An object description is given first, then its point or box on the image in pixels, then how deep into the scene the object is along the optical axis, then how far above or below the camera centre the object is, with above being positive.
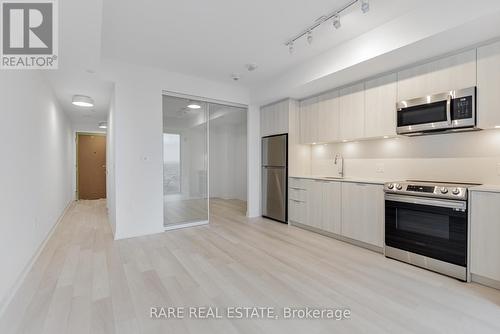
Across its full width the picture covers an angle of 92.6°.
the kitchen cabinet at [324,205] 3.60 -0.66
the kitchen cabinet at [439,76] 2.50 +0.99
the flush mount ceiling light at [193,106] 4.50 +1.11
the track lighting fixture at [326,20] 2.24 +1.57
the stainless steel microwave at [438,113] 2.49 +0.58
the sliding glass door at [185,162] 4.22 +0.04
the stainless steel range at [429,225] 2.39 -0.68
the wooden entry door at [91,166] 7.63 -0.05
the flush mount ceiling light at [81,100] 4.42 +1.20
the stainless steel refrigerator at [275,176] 4.61 -0.25
